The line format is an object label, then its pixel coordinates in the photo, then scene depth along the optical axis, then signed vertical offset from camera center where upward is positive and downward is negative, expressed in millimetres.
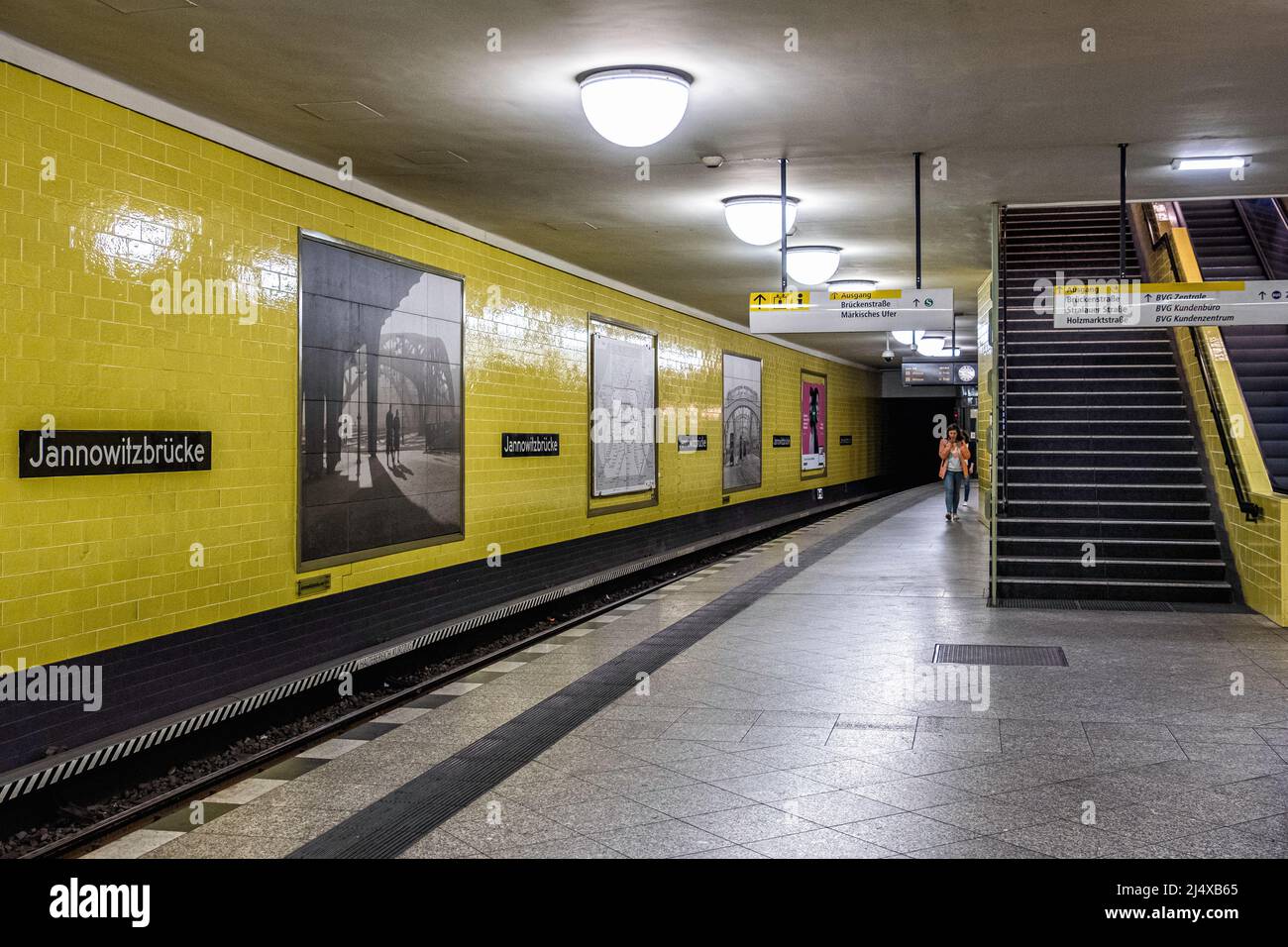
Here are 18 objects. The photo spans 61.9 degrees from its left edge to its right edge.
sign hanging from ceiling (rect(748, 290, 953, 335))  7730 +1014
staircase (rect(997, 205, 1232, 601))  8766 -156
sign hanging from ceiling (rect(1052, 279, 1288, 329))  7473 +1017
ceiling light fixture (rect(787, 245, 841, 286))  9539 +1681
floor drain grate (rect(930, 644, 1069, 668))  6434 -1263
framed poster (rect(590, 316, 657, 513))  11359 +461
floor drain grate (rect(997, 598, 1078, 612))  8438 -1222
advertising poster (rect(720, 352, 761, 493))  16172 +407
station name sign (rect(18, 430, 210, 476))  4480 -2
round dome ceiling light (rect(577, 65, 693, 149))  4945 +1633
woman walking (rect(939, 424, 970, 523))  15773 -185
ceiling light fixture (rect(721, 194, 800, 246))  7551 +1651
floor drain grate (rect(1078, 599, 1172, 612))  8234 -1215
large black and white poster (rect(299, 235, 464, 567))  6574 +316
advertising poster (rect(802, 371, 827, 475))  21203 +550
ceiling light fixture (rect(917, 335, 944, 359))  19203 +1935
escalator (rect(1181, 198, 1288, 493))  9531 +1950
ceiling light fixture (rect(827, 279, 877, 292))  12297 +1909
